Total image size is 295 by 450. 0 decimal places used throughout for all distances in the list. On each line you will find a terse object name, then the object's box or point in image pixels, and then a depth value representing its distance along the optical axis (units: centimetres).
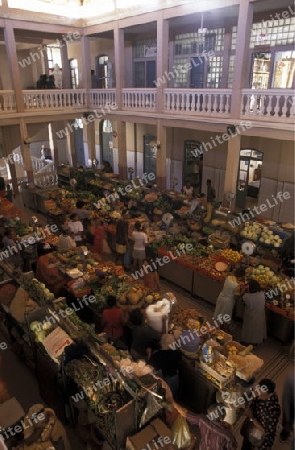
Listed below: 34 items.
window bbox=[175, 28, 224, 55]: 1481
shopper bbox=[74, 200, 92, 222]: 1221
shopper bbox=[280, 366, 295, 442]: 510
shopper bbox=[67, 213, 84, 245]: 1079
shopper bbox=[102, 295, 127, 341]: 692
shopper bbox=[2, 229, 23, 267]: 974
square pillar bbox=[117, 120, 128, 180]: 1691
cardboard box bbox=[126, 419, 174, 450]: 466
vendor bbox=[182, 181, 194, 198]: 1368
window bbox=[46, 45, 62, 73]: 2233
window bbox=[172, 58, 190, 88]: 1659
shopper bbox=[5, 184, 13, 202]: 1567
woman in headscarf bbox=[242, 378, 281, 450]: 485
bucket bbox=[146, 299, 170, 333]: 673
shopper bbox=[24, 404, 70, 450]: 479
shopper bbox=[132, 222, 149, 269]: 1009
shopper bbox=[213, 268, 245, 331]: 764
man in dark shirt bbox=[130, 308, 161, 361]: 652
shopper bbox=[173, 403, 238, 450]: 459
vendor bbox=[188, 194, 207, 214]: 1207
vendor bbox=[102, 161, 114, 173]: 1778
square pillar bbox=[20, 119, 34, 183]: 1583
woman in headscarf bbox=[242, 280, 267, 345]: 721
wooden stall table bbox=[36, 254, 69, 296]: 871
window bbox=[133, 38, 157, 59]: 1791
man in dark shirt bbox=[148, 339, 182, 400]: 591
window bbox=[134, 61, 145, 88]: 1906
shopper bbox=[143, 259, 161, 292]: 853
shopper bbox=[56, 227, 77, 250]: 1002
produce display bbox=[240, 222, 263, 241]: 1034
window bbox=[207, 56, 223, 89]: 1510
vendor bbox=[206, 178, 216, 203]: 1395
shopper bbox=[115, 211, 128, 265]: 1048
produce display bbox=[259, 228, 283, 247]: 995
